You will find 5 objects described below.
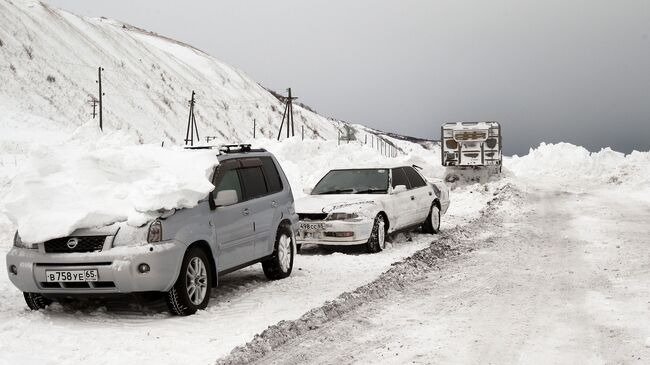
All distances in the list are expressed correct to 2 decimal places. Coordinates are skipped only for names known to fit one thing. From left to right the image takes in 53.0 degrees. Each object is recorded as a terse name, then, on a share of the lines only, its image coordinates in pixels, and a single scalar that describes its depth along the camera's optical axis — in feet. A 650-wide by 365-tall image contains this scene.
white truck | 94.94
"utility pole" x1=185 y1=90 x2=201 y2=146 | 156.74
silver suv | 21.03
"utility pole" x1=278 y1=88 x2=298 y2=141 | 150.54
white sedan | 35.99
